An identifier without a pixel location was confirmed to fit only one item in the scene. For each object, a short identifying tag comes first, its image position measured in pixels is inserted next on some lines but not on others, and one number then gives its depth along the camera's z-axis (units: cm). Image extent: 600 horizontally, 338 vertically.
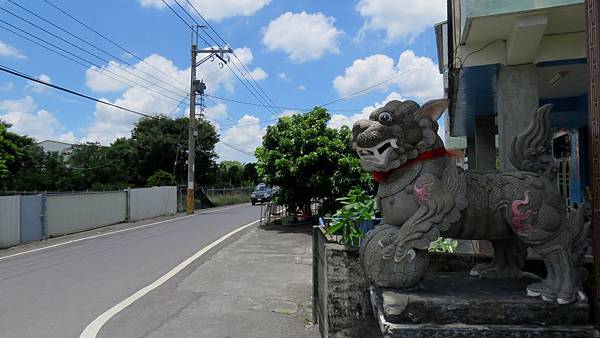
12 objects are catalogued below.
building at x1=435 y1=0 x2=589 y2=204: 483
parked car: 3621
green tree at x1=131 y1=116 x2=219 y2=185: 3978
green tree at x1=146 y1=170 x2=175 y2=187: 3353
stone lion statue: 285
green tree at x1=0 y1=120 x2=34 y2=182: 2897
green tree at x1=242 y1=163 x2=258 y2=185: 6384
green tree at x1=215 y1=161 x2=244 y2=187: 5676
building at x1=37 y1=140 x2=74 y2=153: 5287
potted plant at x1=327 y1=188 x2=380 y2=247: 460
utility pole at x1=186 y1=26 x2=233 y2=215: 2742
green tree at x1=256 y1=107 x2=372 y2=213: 1570
